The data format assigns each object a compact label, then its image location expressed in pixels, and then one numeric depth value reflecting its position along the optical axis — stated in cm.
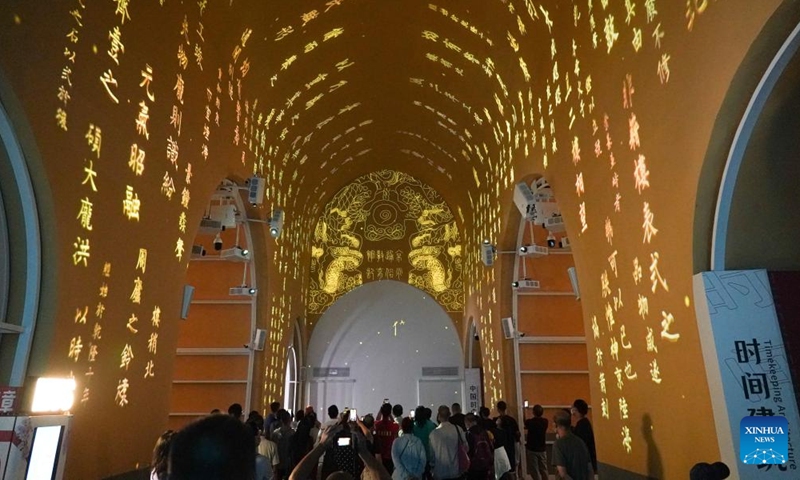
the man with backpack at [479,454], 534
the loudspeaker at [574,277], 685
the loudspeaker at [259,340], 970
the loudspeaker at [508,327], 984
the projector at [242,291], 927
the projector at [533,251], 852
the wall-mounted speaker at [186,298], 645
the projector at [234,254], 859
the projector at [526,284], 960
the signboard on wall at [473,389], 1316
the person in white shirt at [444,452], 469
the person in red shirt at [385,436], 630
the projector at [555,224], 730
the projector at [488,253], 1000
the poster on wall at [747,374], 290
